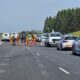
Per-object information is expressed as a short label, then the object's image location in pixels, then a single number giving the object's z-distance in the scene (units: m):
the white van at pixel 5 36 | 85.10
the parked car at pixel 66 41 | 39.38
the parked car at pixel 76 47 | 30.32
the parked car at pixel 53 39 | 49.91
